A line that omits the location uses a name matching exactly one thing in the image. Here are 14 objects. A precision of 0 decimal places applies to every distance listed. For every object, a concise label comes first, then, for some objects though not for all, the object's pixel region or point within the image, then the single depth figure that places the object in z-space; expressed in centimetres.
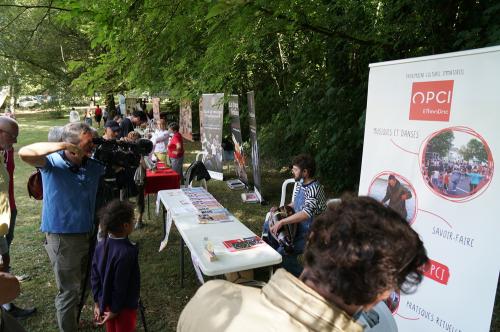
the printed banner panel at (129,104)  1704
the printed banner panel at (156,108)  1294
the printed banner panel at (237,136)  702
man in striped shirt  313
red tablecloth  563
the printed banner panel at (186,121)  1298
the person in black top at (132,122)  962
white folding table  251
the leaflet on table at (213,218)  336
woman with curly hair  78
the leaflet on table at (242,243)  277
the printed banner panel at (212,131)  735
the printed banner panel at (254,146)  609
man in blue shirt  249
